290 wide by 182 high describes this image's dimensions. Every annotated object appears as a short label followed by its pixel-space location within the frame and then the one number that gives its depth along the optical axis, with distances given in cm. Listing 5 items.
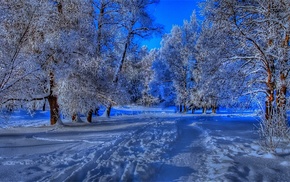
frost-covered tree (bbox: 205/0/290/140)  825
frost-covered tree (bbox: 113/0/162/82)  1464
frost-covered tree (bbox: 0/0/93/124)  747
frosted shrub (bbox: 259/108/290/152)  603
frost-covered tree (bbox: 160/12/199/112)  2622
